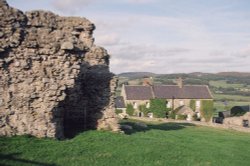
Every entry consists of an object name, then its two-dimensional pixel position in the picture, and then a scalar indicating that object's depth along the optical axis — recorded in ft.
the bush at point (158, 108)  209.56
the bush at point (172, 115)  212.43
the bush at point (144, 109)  217.56
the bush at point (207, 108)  227.81
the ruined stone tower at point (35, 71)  48.52
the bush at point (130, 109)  220.64
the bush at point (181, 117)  209.68
